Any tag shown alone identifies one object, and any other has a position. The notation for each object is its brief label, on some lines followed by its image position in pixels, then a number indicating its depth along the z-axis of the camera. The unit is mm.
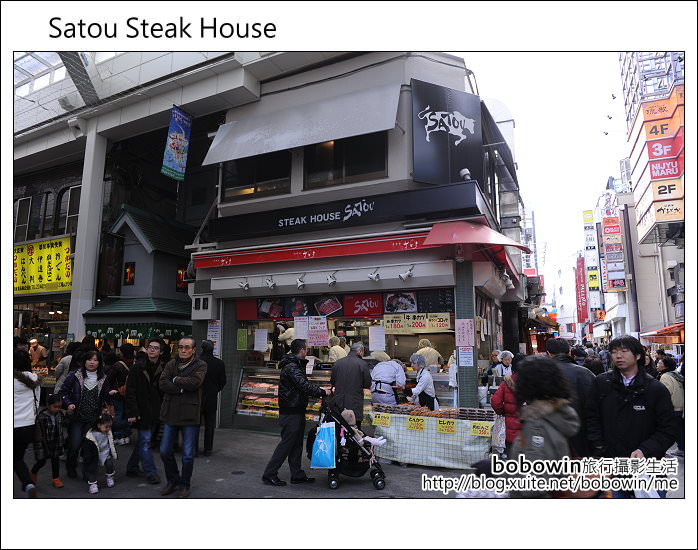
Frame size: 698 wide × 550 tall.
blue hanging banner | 12133
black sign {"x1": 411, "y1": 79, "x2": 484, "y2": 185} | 10062
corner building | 9539
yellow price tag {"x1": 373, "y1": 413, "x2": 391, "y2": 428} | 7996
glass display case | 10751
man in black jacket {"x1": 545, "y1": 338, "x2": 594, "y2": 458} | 3789
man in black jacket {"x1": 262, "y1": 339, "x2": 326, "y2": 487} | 6777
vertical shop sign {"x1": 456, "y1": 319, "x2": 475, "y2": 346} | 9039
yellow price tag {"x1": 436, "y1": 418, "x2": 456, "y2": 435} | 7500
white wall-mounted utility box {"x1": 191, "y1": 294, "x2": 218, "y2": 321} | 11906
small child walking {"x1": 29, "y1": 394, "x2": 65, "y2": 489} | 6391
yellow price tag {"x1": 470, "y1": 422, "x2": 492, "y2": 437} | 7293
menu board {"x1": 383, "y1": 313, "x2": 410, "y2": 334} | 10050
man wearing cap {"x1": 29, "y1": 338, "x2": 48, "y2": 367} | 11438
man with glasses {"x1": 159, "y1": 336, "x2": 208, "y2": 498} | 6098
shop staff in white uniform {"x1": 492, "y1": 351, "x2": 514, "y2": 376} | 9695
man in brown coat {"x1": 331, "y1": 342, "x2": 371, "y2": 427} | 7492
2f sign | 16875
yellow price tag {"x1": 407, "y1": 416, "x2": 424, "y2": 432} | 7734
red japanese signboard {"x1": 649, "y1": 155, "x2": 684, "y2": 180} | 16828
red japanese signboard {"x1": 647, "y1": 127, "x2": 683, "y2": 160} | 16812
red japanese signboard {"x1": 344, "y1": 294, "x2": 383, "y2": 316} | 10359
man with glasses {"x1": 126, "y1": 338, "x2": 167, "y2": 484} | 6836
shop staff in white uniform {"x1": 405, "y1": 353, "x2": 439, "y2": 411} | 8781
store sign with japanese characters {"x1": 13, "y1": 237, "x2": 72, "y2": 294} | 16266
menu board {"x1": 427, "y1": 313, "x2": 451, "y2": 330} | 9625
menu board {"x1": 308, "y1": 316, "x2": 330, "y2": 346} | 10703
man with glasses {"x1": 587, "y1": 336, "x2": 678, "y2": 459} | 4000
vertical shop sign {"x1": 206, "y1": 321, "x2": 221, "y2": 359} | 11781
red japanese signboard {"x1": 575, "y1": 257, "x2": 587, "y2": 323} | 49678
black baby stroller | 6688
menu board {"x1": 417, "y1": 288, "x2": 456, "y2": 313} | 9602
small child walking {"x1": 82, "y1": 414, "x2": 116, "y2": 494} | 6465
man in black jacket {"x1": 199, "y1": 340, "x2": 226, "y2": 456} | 8734
